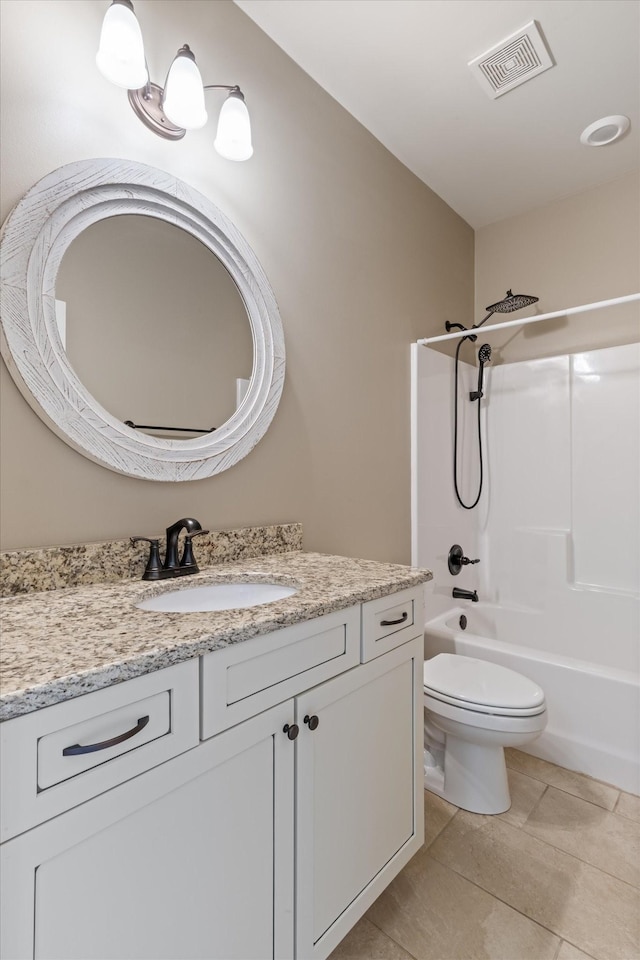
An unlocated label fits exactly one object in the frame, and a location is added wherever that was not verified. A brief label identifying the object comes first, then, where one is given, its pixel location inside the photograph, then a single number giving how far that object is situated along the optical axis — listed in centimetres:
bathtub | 183
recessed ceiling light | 202
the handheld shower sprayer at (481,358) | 270
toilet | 159
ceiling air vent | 163
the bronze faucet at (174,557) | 119
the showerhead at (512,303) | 234
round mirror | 107
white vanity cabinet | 65
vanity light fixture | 108
